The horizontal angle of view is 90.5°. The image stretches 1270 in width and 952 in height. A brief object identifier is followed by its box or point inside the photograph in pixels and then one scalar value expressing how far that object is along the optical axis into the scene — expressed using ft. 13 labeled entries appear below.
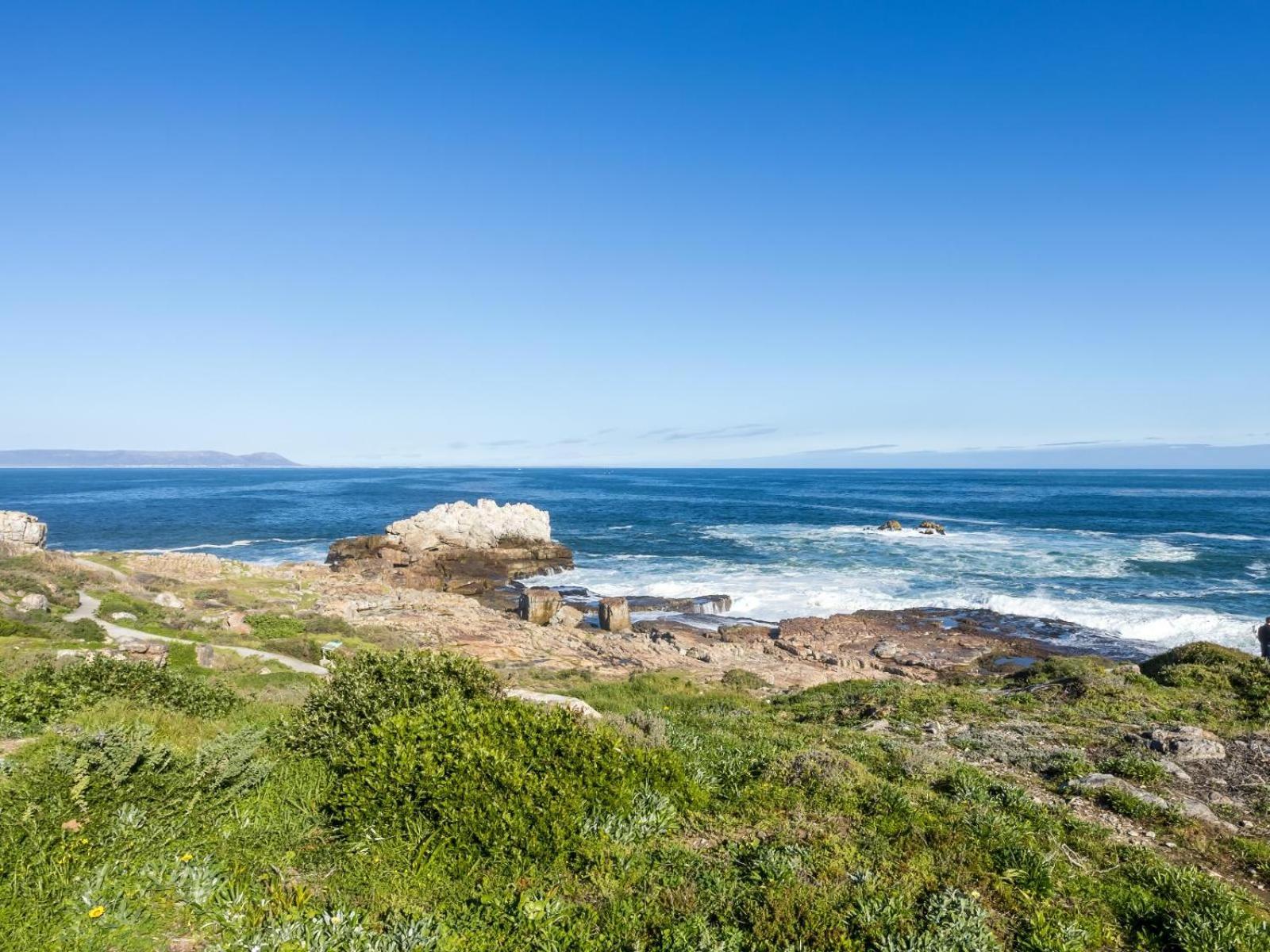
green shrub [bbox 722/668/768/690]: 71.00
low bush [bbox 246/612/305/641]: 73.67
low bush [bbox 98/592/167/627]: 71.82
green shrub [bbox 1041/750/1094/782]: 31.85
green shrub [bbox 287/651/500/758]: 25.79
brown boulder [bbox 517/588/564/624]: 105.70
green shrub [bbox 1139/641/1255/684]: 61.26
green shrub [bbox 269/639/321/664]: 64.82
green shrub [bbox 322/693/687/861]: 19.66
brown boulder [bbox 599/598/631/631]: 102.22
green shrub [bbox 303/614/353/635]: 78.48
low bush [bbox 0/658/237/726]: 28.35
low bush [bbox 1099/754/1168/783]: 31.42
